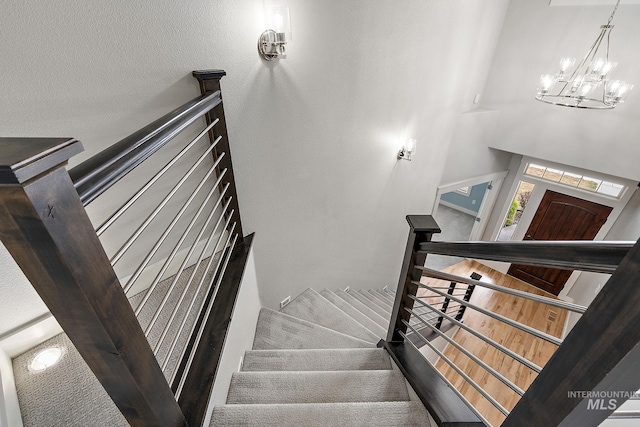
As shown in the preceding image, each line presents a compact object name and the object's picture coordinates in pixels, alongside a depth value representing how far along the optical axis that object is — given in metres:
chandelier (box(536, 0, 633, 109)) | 2.82
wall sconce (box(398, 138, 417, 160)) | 3.46
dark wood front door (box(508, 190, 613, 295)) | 4.61
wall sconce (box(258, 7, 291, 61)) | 1.69
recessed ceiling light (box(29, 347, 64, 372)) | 1.19
